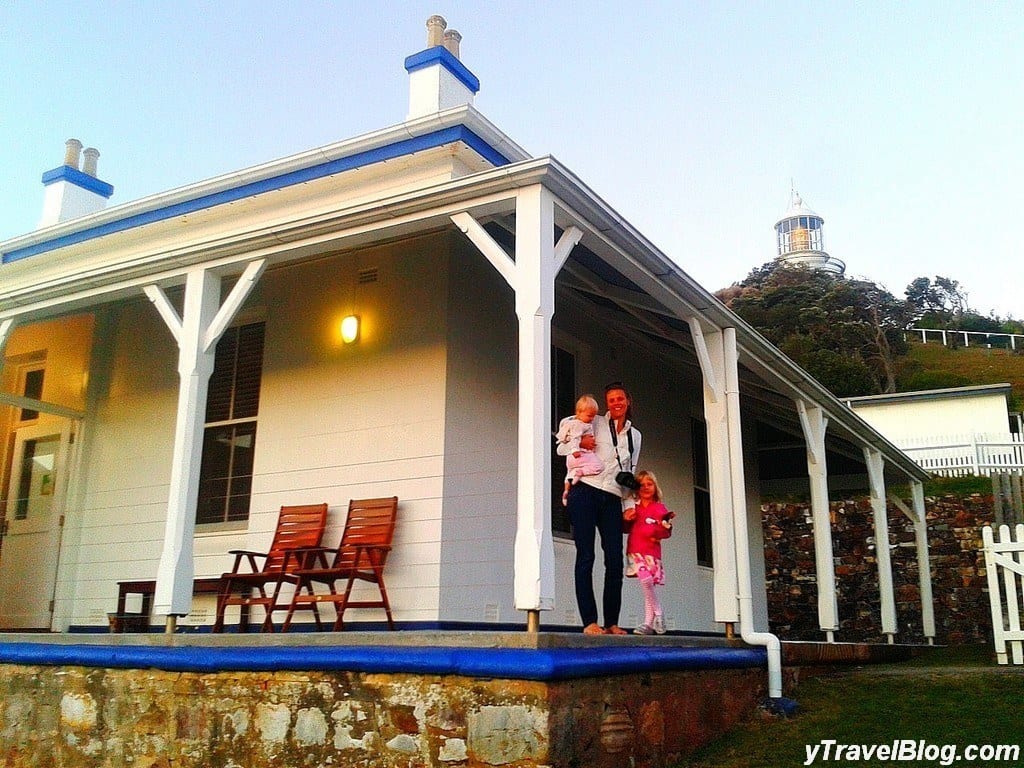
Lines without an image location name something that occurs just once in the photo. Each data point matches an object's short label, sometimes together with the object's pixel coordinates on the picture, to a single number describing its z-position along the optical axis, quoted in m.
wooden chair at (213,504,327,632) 6.44
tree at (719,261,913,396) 35.50
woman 5.21
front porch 4.01
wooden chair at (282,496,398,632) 6.14
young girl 5.81
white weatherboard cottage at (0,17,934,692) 5.70
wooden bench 7.00
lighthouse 76.00
